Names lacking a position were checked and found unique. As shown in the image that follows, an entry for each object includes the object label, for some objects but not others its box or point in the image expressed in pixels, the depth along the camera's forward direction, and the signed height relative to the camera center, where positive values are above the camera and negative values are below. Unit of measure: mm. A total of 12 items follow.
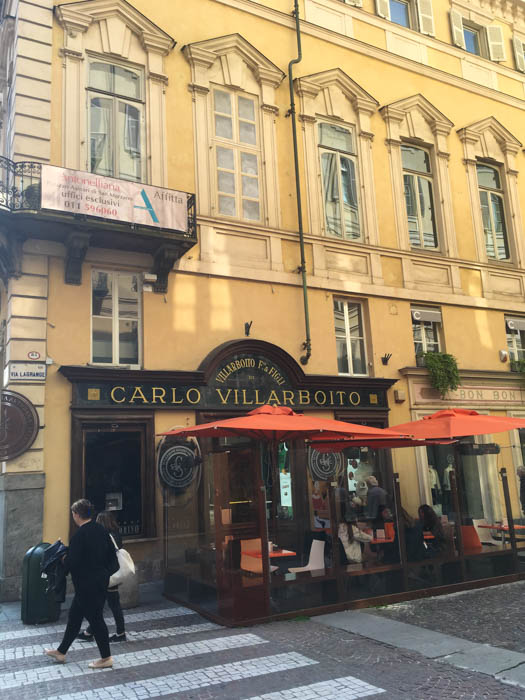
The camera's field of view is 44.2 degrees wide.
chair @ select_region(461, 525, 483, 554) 10516 -985
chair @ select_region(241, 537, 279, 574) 8406 -854
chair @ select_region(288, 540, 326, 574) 8898 -989
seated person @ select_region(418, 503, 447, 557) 10180 -758
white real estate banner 10891 +5156
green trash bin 8641 -1233
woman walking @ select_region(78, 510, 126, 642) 7672 -1427
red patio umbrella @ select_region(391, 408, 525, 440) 11484 +983
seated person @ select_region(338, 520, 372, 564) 9312 -781
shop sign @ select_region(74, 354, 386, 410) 11453 +1899
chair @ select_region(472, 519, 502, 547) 10852 -953
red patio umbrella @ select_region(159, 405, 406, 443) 9148 +888
